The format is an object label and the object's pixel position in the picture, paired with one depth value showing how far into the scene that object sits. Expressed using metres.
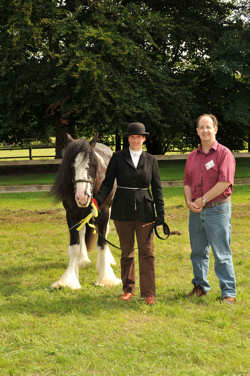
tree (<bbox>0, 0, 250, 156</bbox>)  16.14
